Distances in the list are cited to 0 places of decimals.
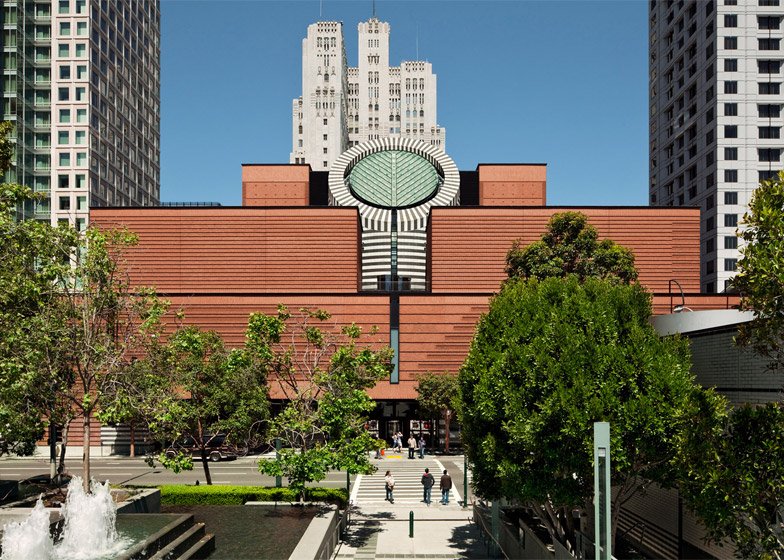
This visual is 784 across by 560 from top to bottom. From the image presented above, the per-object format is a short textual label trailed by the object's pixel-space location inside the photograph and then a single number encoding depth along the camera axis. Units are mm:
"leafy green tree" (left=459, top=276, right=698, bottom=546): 17719
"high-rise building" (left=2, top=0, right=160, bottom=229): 84250
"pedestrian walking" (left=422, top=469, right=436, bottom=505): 32938
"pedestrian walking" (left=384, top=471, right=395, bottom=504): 33719
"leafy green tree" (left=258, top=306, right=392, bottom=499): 25438
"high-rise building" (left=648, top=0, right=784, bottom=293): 80812
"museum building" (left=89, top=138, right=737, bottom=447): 55125
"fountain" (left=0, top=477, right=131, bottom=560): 17844
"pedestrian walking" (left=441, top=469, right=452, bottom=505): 32844
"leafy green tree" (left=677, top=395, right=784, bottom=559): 11469
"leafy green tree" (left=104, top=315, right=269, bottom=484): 26375
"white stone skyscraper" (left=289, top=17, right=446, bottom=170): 189125
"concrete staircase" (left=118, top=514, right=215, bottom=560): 18656
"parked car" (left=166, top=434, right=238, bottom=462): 48719
